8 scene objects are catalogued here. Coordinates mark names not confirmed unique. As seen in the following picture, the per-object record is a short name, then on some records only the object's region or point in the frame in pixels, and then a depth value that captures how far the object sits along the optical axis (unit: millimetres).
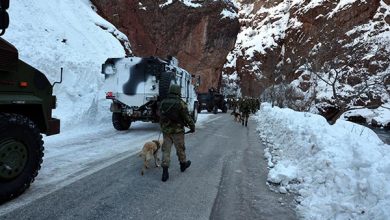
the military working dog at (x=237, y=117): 23062
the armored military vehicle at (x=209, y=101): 36506
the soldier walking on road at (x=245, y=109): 20488
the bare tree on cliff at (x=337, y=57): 20625
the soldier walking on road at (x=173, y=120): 6723
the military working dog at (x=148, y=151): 7082
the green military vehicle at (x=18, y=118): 4777
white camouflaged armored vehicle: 13297
